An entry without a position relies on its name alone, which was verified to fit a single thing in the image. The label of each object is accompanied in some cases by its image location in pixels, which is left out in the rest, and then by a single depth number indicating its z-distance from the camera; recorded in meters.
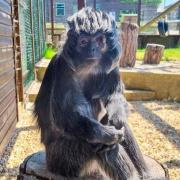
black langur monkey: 1.63
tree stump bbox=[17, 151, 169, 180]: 1.97
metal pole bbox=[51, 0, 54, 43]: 9.09
